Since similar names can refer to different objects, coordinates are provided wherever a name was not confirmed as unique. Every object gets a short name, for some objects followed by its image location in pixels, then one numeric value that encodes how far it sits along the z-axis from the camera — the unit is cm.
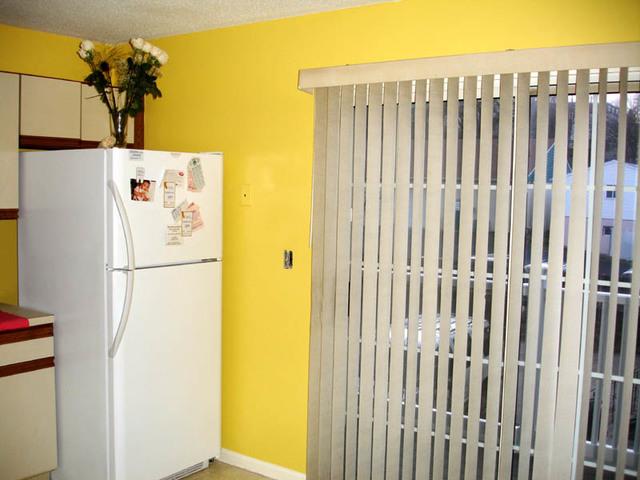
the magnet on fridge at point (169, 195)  312
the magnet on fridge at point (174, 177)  312
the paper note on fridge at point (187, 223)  321
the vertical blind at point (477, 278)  245
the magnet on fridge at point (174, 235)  315
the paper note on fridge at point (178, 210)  317
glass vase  322
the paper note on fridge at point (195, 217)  325
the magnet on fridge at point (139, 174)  299
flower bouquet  324
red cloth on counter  300
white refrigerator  296
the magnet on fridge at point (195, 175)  323
